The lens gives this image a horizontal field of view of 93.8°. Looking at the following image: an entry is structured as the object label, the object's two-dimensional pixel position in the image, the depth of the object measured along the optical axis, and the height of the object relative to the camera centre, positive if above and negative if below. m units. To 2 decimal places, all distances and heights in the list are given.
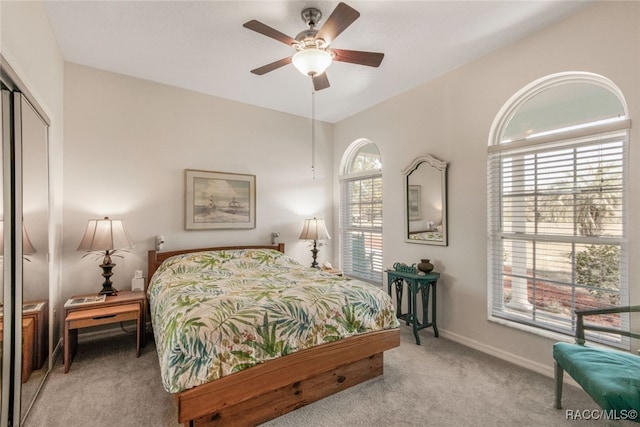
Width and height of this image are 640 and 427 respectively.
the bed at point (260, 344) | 1.69 -0.86
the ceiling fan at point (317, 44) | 1.91 +1.21
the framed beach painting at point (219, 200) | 3.70 +0.17
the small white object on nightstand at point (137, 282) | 3.16 -0.73
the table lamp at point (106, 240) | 2.84 -0.26
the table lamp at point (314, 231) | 4.17 -0.25
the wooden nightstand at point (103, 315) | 2.52 -0.89
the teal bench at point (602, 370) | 1.45 -0.86
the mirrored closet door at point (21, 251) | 1.71 -0.24
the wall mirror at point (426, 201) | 3.29 +0.15
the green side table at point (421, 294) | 3.13 -0.88
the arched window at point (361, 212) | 4.30 +0.02
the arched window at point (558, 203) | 2.22 +0.09
